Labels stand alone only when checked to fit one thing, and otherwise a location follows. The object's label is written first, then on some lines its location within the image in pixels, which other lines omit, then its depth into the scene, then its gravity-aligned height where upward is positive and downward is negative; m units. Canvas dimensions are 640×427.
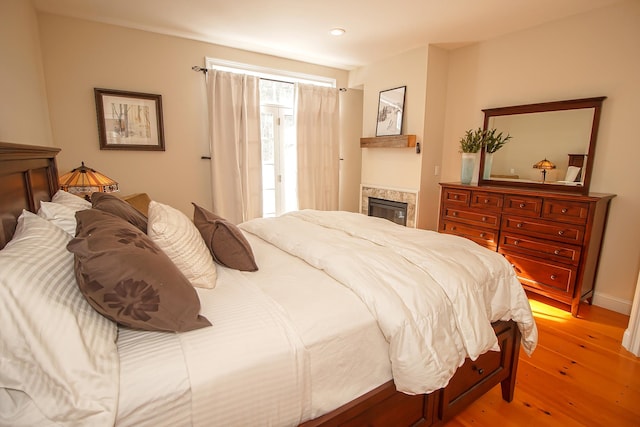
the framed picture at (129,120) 3.11 +0.37
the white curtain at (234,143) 3.61 +0.18
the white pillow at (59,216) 1.22 -0.24
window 4.04 +0.29
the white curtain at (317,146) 4.23 +0.19
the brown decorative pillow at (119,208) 1.36 -0.23
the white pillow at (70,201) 1.47 -0.22
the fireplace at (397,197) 3.95 -0.48
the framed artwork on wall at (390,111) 3.97 +0.65
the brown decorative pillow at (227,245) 1.53 -0.42
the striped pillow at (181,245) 1.30 -0.37
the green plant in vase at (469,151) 3.49 +0.13
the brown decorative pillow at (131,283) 0.88 -0.37
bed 0.78 -0.57
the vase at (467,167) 3.52 -0.05
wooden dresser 2.62 -0.62
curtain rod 3.49 +0.98
